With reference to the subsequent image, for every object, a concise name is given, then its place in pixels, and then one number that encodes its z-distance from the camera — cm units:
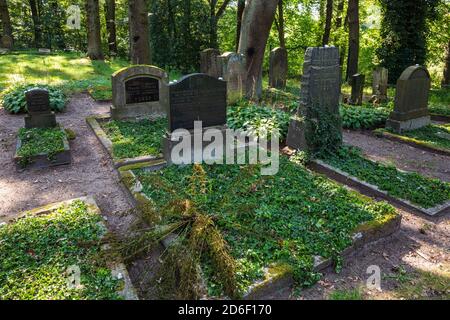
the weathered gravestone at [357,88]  1198
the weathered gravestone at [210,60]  1318
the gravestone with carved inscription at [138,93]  866
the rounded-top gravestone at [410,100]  902
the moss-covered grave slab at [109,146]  643
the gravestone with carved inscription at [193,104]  616
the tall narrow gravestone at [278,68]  1388
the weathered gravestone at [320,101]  681
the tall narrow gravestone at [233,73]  1032
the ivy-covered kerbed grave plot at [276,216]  376
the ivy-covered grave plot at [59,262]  328
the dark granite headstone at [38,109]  791
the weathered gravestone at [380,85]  1261
